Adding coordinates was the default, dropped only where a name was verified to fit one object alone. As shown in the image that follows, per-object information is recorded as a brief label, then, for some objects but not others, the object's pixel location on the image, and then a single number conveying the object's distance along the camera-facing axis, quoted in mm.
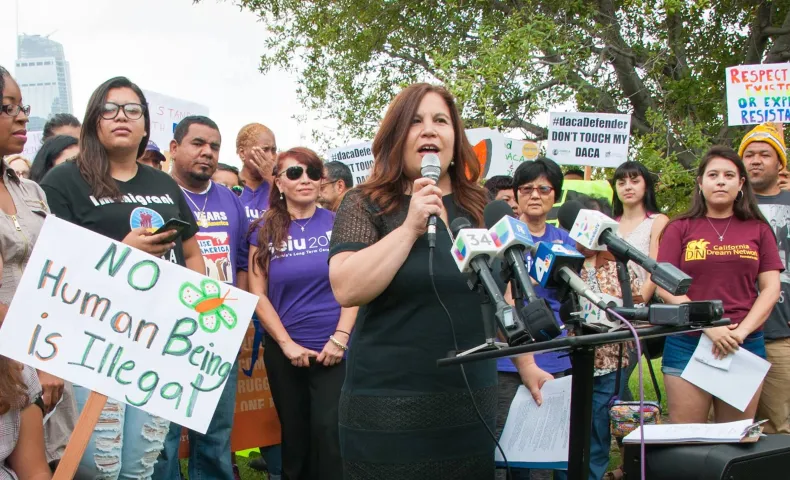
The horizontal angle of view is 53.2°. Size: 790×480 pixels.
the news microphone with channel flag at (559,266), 2051
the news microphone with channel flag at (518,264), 1846
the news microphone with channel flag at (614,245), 2012
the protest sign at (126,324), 2553
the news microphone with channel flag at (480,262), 1968
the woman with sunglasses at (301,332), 4652
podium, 1931
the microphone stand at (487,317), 1951
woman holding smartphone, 3408
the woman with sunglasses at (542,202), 4445
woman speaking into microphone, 2512
